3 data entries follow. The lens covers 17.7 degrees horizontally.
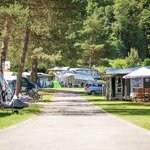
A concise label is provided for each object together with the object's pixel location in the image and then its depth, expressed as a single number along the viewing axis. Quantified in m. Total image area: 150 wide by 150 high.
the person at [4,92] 28.45
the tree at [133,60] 102.31
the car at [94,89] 58.50
